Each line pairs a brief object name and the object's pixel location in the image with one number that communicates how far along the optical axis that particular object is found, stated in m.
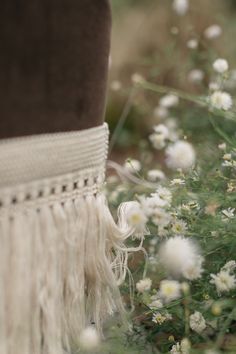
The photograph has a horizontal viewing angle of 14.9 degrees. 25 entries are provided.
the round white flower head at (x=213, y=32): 0.82
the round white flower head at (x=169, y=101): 0.77
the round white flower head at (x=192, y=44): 0.73
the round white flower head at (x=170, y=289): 0.42
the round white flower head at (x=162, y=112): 0.89
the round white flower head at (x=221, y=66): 0.62
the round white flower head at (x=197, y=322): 0.46
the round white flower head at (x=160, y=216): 0.43
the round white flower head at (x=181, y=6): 0.79
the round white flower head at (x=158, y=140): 0.59
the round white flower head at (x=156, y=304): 0.47
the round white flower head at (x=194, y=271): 0.44
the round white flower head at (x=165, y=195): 0.45
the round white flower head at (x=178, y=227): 0.46
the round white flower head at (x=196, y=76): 0.86
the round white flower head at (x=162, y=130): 0.60
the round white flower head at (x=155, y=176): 0.59
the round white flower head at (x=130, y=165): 0.52
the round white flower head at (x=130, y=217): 0.43
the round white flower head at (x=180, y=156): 0.50
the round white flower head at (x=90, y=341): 0.40
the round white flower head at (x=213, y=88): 0.58
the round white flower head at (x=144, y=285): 0.46
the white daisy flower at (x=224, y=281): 0.44
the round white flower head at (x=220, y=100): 0.56
